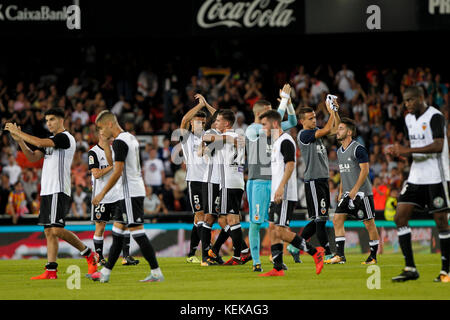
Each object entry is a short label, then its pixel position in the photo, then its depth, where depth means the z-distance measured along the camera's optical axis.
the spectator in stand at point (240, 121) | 22.33
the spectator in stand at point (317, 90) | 23.97
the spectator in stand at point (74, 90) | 24.27
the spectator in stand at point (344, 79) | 24.56
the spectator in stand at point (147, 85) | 24.80
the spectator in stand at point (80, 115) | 22.75
